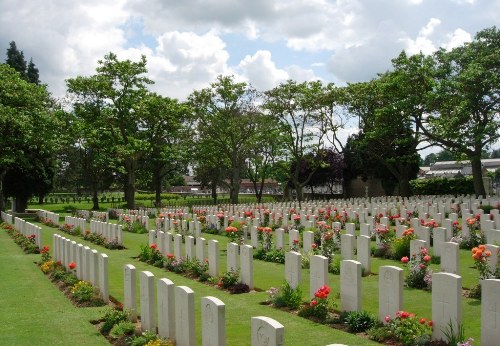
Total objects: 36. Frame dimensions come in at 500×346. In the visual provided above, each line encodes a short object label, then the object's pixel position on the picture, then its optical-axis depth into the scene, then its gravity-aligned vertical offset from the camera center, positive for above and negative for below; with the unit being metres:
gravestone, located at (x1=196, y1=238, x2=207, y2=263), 12.54 -1.49
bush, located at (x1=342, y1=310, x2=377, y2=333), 7.44 -1.95
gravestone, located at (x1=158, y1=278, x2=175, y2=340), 6.59 -1.52
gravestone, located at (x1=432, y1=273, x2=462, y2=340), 6.36 -1.47
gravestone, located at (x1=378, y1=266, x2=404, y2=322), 7.17 -1.48
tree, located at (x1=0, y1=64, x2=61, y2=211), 31.75 +4.20
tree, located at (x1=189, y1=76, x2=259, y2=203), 42.81 +5.89
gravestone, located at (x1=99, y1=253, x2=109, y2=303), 9.73 -1.65
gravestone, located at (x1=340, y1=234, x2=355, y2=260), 12.34 -1.45
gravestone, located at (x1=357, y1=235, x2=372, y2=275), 11.28 -1.46
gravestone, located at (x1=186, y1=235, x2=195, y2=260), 12.97 -1.48
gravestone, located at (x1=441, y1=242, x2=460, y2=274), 9.58 -1.39
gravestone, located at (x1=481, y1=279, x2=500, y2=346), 5.82 -1.47
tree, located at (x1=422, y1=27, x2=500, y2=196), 28.17 +4.95
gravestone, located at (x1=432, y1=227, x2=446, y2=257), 12.49 -1.30
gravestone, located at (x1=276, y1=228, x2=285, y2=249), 14.85 -1.46
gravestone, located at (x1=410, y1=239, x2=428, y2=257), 10.69 -1.27
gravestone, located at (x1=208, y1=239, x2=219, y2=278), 11.49 -1.54
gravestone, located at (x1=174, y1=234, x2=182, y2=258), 13.47 -1.47
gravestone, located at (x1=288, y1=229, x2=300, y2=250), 13.50 -1.29
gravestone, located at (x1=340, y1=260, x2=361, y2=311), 7.80 -1.51
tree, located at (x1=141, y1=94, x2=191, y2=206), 38.81 +4.83
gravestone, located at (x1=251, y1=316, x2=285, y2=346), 4.45 -1.27
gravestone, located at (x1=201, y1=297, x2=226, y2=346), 5.31 -1.39
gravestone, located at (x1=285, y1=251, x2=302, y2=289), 9.36 -1.48
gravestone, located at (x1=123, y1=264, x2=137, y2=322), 8.24 -1.62
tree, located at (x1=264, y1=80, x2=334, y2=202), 40.38 +6.31
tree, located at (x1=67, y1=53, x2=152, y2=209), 36.44 +6.60
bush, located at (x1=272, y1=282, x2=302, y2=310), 8.79 -1.89
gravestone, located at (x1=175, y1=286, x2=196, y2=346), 6.03 -1.51
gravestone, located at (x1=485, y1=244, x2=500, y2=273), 9.31 -1.35
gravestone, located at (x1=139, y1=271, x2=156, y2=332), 7.34 -1.62
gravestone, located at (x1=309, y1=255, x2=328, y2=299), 8.46 -1.42
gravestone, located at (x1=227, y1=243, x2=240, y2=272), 10.95 -1.45
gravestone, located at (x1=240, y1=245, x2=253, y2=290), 10.29 -1.54
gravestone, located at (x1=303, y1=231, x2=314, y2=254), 13.41 -1.40
